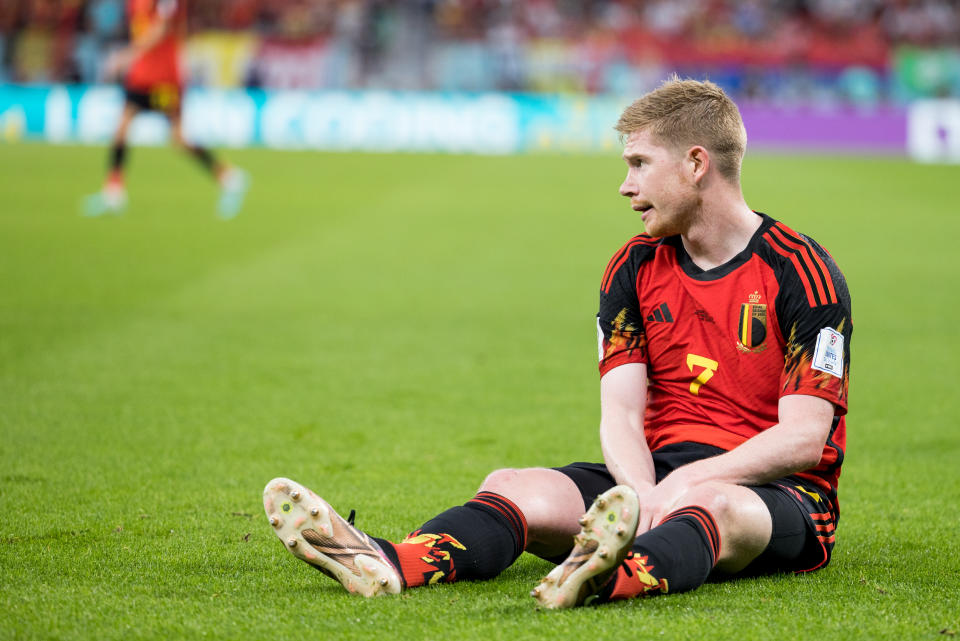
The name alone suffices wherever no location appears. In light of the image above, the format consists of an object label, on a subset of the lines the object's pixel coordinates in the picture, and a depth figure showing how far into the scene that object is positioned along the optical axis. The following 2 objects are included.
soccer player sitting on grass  5.70
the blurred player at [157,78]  28.28
